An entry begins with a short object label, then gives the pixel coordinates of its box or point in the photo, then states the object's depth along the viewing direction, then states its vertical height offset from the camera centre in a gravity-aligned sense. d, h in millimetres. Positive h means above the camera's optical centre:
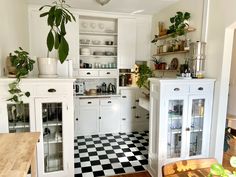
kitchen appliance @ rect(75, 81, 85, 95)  4051 -427
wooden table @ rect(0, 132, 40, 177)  1044 -568
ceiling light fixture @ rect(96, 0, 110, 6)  3154 +1137
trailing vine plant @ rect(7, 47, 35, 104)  1980 -39
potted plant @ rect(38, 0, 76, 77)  1894 +352
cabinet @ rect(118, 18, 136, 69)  4121 +601
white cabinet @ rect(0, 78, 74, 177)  2088 -599
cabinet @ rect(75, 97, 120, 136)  3920 -1015
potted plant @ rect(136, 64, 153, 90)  3534 -107
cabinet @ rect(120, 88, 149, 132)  4168 -974
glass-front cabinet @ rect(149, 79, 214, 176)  2373 -664
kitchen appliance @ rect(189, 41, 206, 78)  2615 +157
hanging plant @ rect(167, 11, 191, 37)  2920 +743
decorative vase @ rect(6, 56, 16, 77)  2107 -20
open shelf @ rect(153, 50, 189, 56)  2974 +302
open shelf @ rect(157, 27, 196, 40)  2855 +609
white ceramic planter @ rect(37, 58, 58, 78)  2209 +8
